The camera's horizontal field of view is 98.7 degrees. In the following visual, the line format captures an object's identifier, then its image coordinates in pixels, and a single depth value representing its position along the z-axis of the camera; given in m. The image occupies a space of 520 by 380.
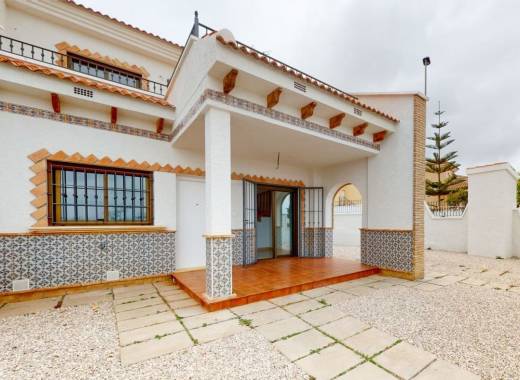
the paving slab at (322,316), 2.73
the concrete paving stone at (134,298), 3.38
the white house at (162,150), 3.26
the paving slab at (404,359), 1.84
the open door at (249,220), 5.42
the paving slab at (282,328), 2.40
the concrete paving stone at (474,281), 4.37
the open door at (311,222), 6.48
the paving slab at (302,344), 2.08
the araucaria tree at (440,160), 16.44
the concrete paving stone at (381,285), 4.12
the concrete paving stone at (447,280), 4.37
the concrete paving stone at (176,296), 3.47
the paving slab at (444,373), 1.75
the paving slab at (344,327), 2.43
